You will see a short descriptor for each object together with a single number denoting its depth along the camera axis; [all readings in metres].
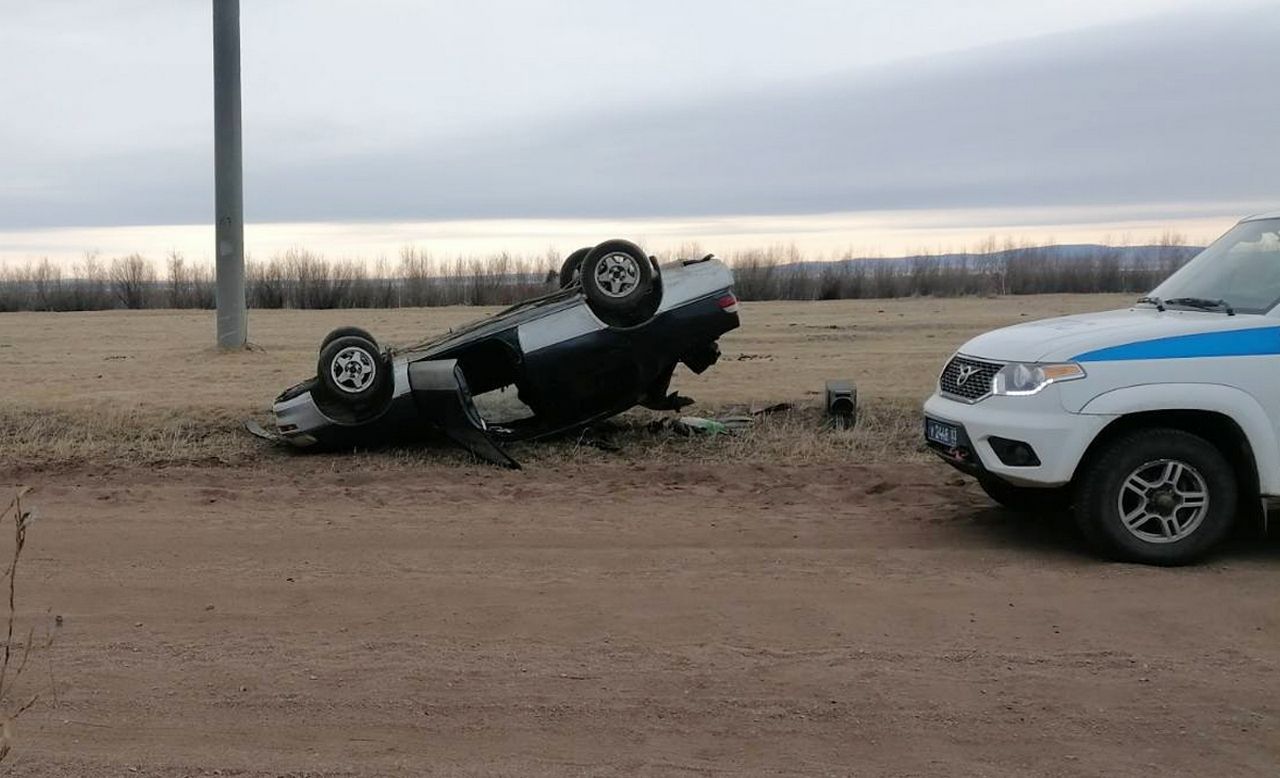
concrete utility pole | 17.84
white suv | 6.26
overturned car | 9.52
